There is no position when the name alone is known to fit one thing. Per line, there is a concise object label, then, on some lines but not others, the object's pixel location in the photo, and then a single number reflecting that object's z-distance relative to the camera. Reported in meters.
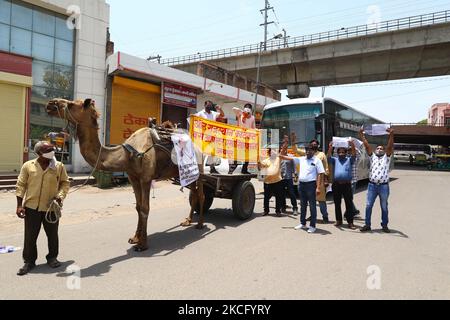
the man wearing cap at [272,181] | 9.23
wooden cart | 7.75
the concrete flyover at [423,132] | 43.90
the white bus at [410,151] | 46.59
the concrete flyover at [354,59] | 25.70
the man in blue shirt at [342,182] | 7.75
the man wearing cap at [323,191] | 8.28
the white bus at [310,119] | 12.41
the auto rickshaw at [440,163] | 37.41
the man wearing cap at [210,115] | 8.26
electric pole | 34.89
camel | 5.07
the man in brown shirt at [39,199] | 4.65
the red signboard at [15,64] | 13.80
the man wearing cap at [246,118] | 9.48
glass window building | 14.59
